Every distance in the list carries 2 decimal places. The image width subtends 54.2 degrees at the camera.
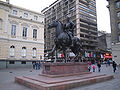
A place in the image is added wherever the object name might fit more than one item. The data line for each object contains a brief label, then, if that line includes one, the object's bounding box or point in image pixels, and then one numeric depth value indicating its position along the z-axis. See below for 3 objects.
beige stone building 26.36
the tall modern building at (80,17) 53.72
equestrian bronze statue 9.33
